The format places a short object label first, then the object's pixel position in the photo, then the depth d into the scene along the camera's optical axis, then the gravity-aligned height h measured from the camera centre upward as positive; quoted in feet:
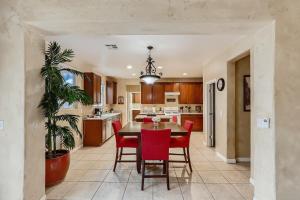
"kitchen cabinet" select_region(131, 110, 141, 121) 25.78 -1.88
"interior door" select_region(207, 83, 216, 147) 14.37 -1.27
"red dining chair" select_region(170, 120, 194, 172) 9.40 -2.58
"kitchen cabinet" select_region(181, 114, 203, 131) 21.33 -2.57
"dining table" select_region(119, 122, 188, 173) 8.37 -1.68
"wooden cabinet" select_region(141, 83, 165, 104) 22.56 +1.02
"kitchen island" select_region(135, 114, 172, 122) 14.98 -1.83
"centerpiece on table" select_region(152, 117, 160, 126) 10.76 -1.37
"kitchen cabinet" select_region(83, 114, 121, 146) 14.85 -3.03
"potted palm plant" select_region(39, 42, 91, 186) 6.69 -0.08
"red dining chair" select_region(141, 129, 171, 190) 7.46 -2.21
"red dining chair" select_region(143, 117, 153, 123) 13.27 -1.69
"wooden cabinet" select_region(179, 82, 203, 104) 22.60 +1.31
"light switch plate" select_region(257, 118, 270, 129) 5.77 -0.86
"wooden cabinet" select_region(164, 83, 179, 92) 22.60 +2.06
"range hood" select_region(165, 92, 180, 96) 22.49 +1.16
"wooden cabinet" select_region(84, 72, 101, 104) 15.28 +1.52
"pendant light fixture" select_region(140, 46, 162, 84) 10.79 +1.73
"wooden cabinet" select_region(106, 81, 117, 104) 21.31 +1.29
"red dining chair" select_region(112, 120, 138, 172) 9.56 -2.59
